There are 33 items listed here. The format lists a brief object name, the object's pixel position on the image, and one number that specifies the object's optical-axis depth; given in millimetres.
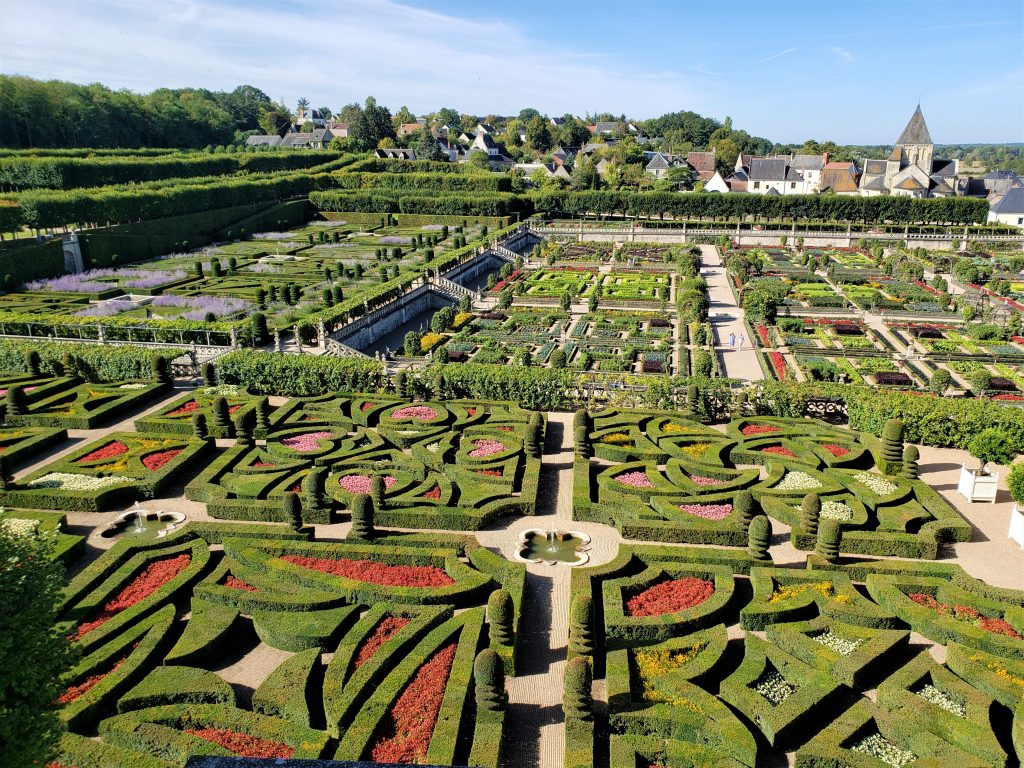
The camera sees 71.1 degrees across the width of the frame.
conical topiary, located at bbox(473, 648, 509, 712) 14055
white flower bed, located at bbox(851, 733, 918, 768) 13391
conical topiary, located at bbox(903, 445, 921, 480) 23859
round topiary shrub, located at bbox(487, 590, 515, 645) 15938
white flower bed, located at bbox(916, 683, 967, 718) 14570
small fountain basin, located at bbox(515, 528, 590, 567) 20625
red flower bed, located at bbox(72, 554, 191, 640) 17234
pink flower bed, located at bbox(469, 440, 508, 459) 26058
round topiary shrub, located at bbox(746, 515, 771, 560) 19547
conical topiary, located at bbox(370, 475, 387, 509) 22375
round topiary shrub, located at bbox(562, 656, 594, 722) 13812
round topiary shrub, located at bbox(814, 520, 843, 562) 19344
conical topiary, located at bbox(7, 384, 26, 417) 29609
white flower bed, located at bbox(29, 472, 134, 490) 23922
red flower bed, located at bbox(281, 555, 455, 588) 18750
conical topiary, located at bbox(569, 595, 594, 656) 15766
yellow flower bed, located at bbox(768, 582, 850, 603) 17844
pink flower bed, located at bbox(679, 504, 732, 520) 22156
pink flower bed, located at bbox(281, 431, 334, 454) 26500
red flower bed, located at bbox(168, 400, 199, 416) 30006
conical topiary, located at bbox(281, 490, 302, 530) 20531
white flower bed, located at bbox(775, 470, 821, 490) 23734
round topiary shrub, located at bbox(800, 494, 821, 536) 20391
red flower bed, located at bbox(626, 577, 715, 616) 17547
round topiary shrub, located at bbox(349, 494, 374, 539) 20406
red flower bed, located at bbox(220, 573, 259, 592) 18509
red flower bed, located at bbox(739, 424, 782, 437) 27953
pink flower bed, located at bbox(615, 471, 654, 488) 24016
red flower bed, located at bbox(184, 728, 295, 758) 13289
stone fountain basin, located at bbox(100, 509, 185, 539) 22266
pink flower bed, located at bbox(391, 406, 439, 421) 29219
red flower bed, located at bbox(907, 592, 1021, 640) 16891
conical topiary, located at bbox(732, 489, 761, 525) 20797
